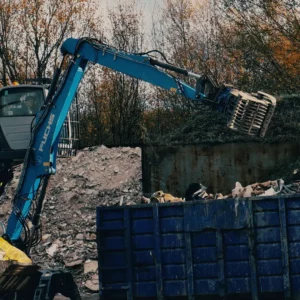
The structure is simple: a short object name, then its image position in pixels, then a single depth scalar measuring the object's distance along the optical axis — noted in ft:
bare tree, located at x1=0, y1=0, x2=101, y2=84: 114.21
